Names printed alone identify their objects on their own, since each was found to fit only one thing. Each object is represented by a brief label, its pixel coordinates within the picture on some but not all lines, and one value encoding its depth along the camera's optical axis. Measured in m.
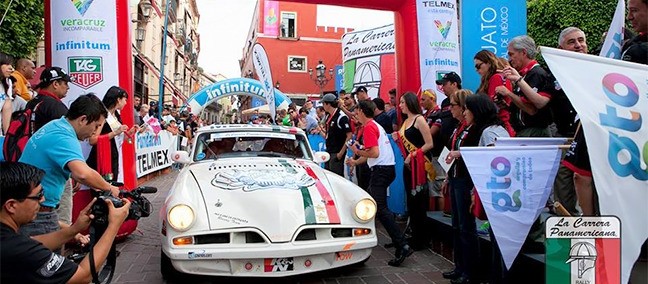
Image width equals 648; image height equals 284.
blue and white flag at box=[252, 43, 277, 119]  11.56
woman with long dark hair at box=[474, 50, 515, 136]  4.14
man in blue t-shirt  2.77
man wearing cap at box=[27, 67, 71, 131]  3.90
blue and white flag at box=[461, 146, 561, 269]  2.99
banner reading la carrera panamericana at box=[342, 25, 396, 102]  17.67
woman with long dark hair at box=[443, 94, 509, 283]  3.62
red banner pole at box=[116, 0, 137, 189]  5.44
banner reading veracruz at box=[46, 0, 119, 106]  5.24
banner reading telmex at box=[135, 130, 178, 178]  10.12
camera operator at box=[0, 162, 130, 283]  1.87
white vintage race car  3.53
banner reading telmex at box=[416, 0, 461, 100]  6.91
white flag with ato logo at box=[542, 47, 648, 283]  2.40
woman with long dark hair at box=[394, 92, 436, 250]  4.86
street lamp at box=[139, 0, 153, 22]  17.52
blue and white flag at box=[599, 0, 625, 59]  3.41
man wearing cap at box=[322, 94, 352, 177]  6.99
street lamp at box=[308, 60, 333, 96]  23.45
